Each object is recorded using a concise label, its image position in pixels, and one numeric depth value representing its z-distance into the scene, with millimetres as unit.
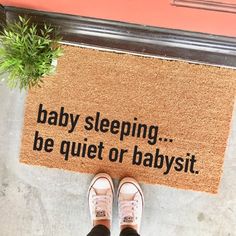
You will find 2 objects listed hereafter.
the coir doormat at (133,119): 1442
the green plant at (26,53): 1240
